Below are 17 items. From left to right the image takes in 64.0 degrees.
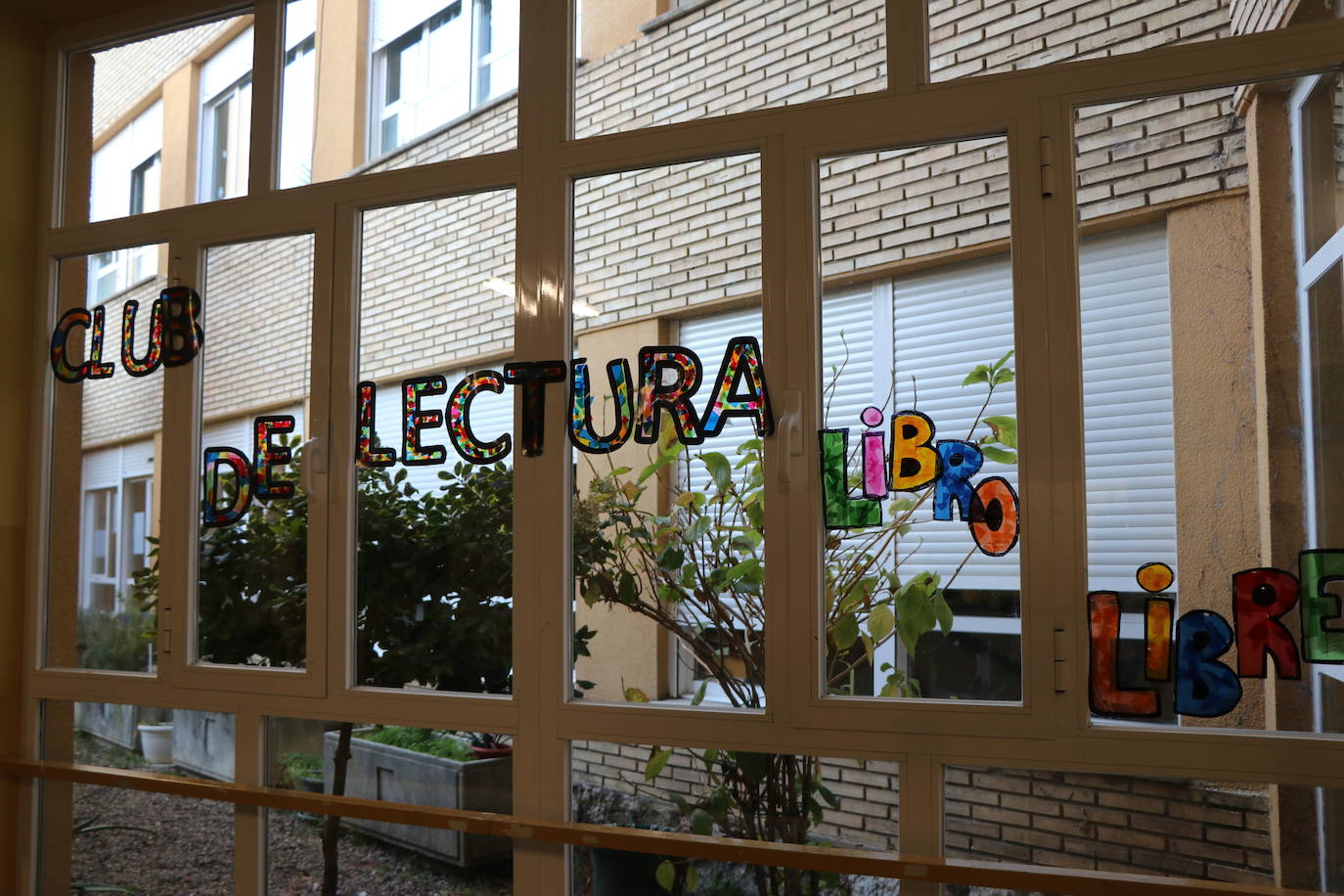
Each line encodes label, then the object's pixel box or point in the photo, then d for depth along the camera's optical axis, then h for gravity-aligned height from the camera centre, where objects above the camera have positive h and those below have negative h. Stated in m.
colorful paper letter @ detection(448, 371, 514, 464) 3.01 +0.27
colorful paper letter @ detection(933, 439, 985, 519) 2.47 +0.09
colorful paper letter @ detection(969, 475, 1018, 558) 2.44 +0.00
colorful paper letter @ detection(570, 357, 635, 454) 2.84 +0.29
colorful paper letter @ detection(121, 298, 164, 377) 3.54 +0.59
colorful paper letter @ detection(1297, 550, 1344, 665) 2.18 -0.19
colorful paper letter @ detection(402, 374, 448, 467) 3.09 +0.28
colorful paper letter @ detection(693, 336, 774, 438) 2.66 +0.31
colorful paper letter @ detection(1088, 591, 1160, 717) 2.32 -0.32
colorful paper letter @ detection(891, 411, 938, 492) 2.51 +0.15
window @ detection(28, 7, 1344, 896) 2.30 +0.19
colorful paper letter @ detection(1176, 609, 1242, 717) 2.25 -0.32
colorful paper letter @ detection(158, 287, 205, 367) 3.48 +0.62
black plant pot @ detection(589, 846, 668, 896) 2.74 -0.91
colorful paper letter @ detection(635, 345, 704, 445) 2.76 +0.32
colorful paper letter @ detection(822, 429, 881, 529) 2.57 +0.06
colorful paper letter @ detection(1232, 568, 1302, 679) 2.21 -0.22
